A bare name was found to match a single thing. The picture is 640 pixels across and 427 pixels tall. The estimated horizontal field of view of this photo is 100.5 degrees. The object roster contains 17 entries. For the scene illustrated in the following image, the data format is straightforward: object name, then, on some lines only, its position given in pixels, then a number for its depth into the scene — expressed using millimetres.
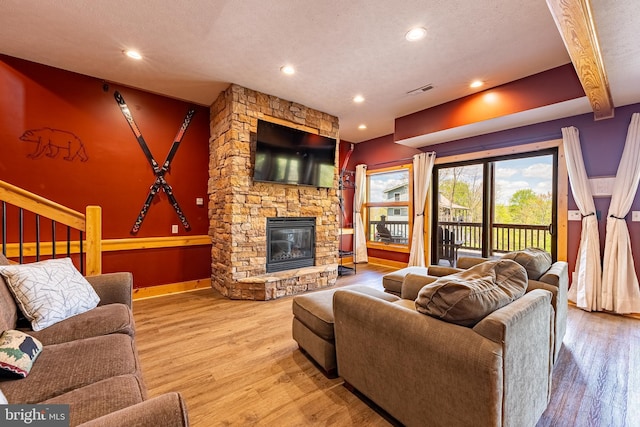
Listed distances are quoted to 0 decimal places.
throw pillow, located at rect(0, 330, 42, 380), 1047
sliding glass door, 3828
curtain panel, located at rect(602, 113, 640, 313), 2959
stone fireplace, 3490
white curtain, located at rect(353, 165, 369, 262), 5898
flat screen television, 3637
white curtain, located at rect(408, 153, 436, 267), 4871
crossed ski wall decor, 3489
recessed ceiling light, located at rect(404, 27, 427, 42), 2332
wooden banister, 2012
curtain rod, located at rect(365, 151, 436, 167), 4816
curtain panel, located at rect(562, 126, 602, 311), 3113
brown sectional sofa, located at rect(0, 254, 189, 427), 735
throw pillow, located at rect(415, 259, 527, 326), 1192
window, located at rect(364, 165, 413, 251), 5469
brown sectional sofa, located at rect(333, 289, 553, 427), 1056
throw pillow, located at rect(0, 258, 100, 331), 1502
